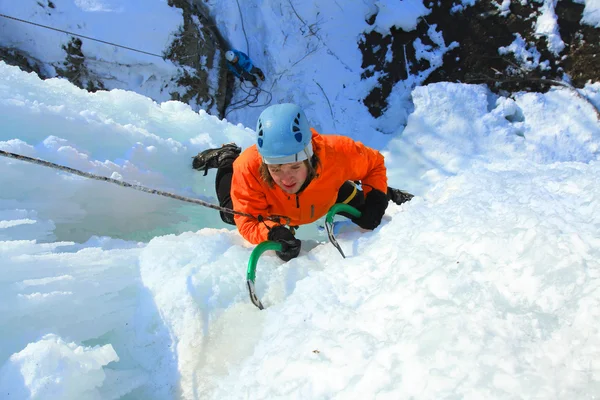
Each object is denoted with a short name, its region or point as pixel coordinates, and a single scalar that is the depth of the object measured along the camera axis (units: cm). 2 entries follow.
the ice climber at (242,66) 579
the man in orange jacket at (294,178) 194
